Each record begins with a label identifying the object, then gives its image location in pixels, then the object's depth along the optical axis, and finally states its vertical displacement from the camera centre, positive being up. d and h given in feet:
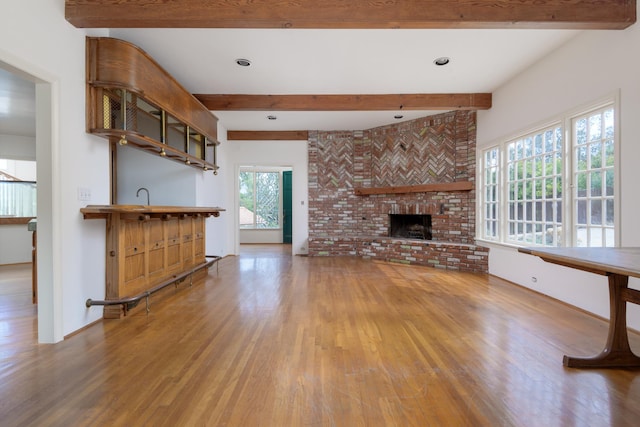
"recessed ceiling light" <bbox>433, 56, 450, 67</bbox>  11.46 +5.95
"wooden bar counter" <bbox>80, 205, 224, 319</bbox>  8.99 -1.20
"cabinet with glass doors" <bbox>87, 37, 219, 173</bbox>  8.60 +3.73
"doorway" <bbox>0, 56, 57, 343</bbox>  7.32 +0.03
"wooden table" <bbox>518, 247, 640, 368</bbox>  6.07 -2.23
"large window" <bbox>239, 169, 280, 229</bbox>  29.53 +1.26
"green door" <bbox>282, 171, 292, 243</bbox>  28.37 +0.63
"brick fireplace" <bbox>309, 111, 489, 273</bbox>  16.76 +1.52
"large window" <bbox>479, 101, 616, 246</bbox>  9.31 +1.07
